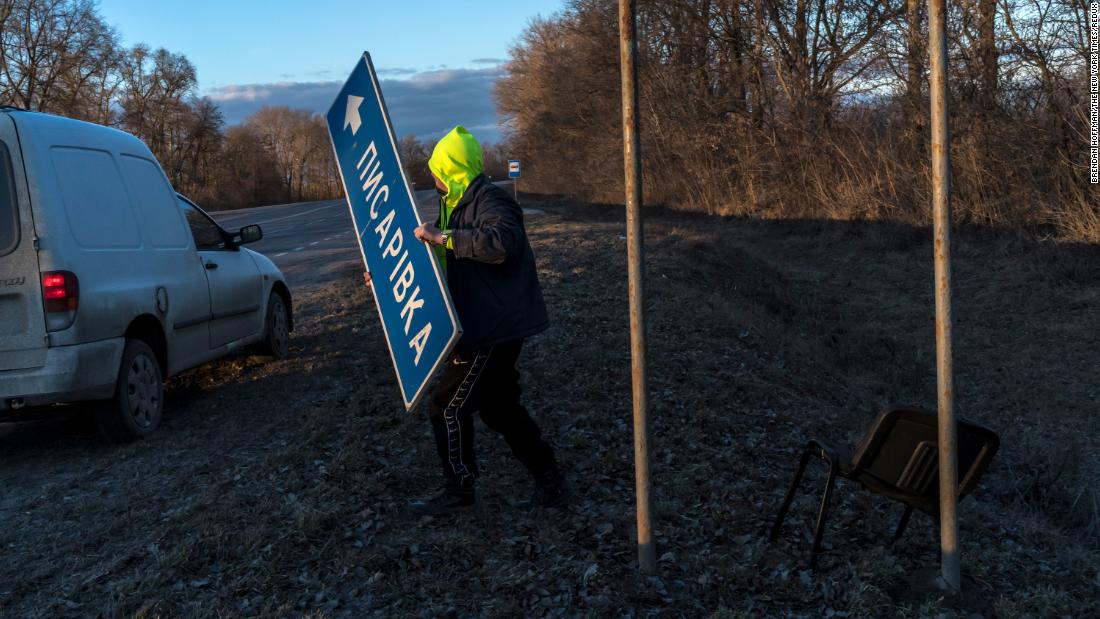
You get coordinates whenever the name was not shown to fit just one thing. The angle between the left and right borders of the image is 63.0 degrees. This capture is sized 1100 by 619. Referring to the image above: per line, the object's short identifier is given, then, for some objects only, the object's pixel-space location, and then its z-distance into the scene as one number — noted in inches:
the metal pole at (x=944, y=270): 131.3
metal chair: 146.3
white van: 199.2
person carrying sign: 153.1
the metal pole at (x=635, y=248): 131.7
